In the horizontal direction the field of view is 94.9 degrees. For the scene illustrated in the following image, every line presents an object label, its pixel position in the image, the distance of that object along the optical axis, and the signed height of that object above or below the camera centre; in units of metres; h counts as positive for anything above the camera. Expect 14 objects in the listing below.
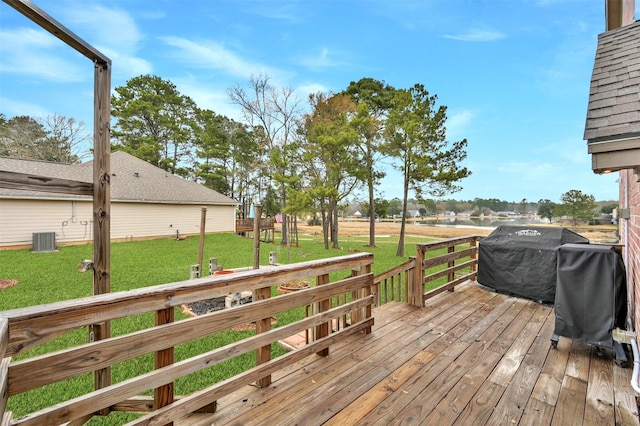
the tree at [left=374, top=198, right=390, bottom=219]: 19.83 +0.50
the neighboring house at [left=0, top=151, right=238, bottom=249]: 11.52 +0.18
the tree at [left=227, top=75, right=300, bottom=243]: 20.19 +7.27
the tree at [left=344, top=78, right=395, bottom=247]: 16.16 +5.06
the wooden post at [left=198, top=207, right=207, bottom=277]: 7.54 -0.78
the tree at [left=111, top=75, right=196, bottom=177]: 22.66 +7.16
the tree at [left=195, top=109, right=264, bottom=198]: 25.12 +5.01
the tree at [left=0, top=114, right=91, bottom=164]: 16.61 +4.26
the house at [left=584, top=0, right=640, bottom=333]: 1.67 +0.57
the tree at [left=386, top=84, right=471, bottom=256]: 15.27 +3.61
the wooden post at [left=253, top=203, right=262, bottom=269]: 5.86 -0.48
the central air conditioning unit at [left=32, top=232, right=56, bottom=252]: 11.40 -1.21
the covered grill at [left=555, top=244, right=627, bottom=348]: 2.75 -0.78
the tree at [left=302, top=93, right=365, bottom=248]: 15.74 +3.31
